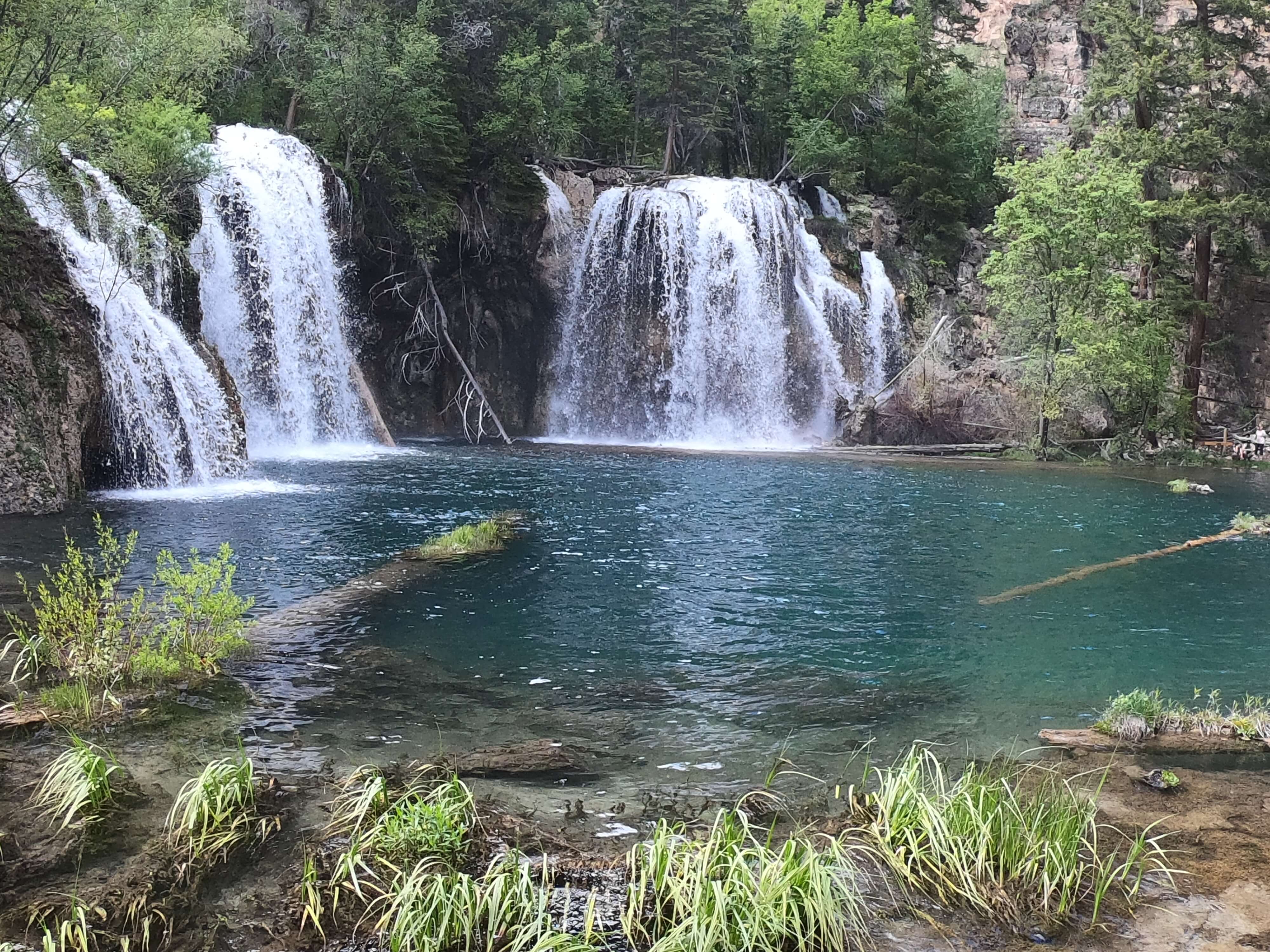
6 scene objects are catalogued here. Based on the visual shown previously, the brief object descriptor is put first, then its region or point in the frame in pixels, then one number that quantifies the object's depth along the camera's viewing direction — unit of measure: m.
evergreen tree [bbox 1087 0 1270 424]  31.08
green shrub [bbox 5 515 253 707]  7.11
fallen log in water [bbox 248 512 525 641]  9.96
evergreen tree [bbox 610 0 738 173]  37.50
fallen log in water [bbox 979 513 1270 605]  12.33
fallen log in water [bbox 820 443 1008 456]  31.16
